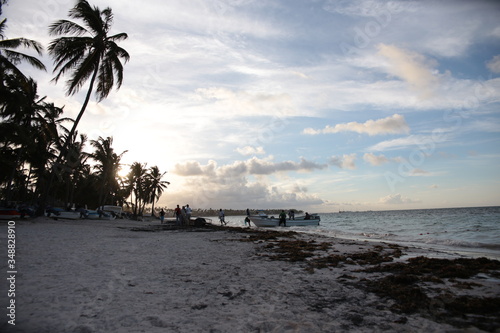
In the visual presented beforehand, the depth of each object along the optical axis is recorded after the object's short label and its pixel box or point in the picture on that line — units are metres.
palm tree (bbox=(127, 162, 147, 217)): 54.97
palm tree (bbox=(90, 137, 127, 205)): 40.13
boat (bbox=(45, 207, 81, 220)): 25.31
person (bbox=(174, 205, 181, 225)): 30.17
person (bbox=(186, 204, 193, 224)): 29.71
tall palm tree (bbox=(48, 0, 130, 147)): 19.09
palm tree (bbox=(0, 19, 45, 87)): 18.88
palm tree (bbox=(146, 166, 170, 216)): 63.50
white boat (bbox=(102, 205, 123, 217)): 41.56
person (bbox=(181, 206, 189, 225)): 29.54
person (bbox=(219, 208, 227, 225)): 35.83
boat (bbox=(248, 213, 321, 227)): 38.47
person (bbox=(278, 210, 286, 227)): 35.97
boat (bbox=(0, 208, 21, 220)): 19.52
